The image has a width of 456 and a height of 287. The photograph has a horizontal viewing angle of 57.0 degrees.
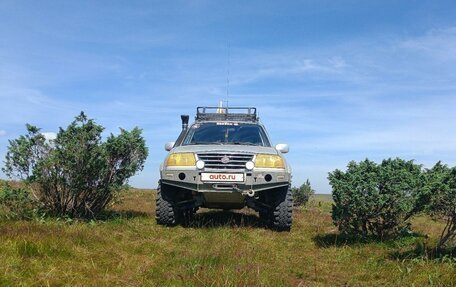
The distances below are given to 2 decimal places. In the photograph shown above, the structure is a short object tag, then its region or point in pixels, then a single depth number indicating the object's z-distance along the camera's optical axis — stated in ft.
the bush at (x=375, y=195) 21.34
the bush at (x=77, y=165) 24.44
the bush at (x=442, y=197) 17.01
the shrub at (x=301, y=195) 59.16
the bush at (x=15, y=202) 23.91
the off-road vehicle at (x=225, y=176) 24.99
